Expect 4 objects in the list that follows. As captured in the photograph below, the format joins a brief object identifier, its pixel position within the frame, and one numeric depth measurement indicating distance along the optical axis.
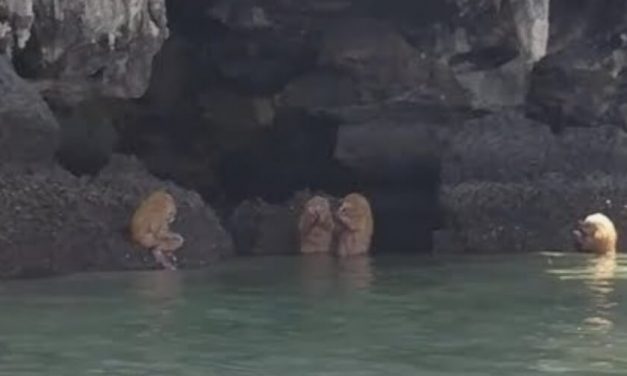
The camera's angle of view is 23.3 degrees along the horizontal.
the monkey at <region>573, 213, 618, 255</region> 20.06
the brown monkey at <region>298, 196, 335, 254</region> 20.25
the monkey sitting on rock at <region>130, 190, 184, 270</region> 17.45
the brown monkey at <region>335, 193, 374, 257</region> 20.23
